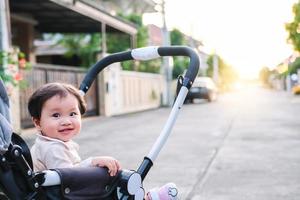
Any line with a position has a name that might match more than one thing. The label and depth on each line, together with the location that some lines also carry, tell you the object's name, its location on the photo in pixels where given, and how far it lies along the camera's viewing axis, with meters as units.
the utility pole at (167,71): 23.75
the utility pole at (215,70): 53.20
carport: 14.34
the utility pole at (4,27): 9.67
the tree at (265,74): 110.31
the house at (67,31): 13.09
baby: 2.26
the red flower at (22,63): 9.14
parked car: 26.44
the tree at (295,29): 24.56
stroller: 1.96
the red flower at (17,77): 8.81
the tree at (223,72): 58.62
